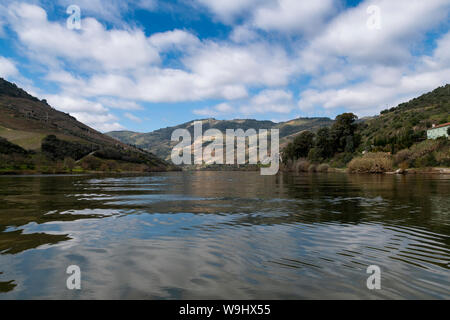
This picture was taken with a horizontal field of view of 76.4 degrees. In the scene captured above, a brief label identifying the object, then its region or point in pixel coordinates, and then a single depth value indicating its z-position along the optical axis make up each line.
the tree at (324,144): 129.00
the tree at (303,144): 143.12
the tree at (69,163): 117.59
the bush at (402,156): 88.50
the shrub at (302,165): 121.93
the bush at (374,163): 82.75
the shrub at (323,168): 110.97
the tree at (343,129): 124.69
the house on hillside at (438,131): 99.21
